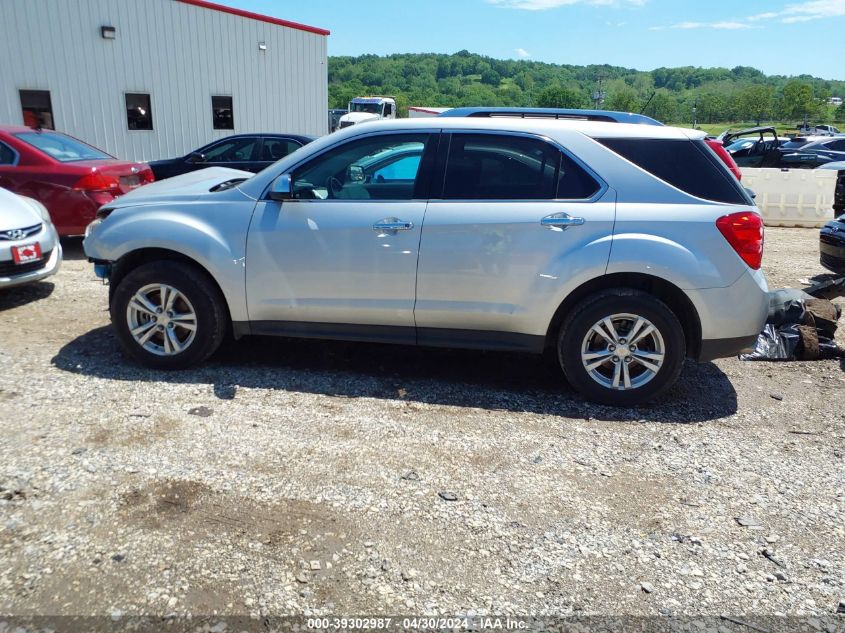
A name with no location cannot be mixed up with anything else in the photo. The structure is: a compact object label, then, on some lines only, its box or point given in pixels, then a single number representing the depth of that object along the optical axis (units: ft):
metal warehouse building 50.75
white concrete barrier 41.16
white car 20.10
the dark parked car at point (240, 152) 38.96
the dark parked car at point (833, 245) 23.16
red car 26.61
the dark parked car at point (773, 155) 55.21
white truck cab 125.90
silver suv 13.80
